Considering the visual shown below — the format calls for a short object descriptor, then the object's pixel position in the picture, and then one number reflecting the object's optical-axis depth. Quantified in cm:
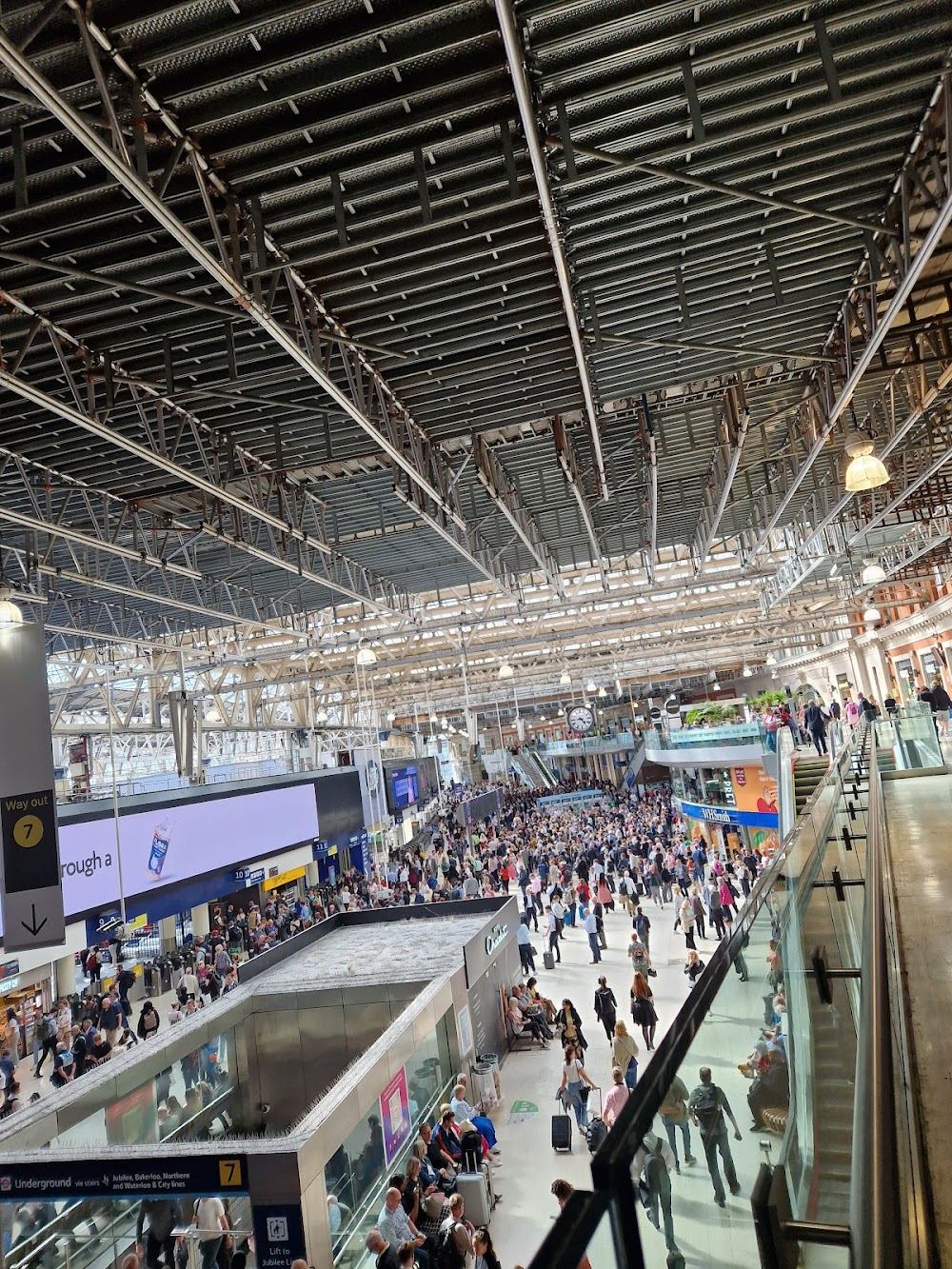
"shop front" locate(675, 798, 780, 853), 2516
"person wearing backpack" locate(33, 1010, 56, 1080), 1497
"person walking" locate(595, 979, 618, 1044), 1355
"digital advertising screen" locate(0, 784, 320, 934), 1675
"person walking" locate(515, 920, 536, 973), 1859
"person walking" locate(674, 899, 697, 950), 1697
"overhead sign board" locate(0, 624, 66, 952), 921
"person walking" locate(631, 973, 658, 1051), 1276
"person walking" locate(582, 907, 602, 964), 1855
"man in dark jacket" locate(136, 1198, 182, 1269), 880
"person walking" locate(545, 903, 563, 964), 1941
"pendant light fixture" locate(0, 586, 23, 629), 908
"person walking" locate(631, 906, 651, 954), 1848
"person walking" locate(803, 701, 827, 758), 2049
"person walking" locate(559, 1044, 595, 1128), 1110
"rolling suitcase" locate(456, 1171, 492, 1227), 920
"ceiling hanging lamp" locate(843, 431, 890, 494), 821
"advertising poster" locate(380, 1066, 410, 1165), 1036
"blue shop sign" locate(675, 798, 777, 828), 2536
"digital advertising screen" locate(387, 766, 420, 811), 3675
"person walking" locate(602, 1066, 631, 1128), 890
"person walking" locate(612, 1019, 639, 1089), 1070
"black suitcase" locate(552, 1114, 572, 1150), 1059
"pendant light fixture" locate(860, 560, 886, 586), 1368
